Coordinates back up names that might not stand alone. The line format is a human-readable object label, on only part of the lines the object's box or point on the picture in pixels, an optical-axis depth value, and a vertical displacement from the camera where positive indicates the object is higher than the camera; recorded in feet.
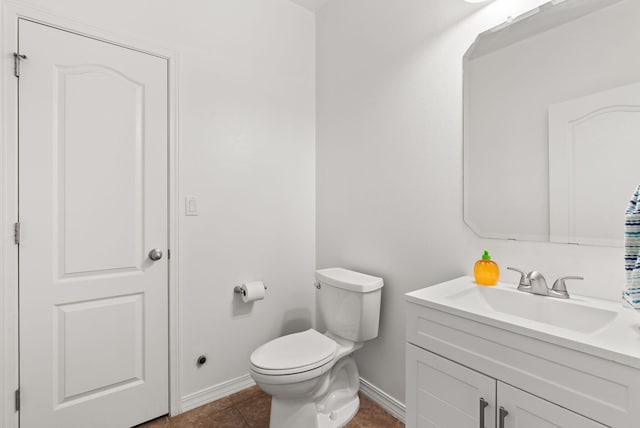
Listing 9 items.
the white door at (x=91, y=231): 4.65 -0.28
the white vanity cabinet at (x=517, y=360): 2.45 -1.34
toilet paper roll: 6.30 -1.56
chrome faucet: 3.64 -0.86
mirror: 3.39 +1.13
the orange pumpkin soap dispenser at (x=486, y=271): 4.18 -0.76
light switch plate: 5.89 +0.18
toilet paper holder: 6.46 -1.55
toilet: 4.71 -2.28
